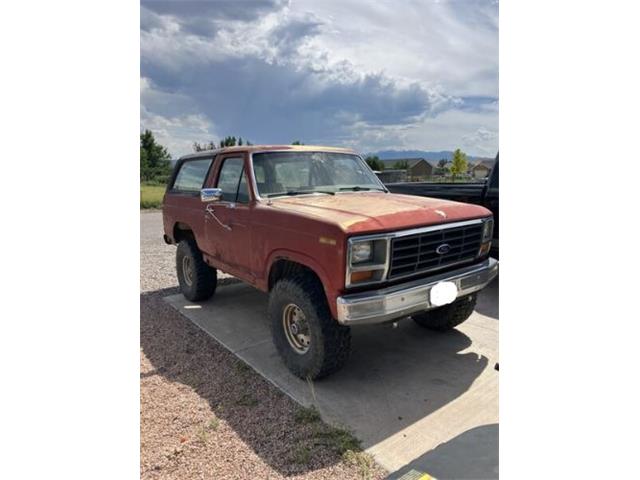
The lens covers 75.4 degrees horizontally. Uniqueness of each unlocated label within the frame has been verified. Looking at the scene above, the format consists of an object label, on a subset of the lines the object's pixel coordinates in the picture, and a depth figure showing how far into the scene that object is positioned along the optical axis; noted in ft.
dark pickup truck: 17.78
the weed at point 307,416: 8.97
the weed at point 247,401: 9.73
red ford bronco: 8.94
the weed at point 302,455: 7.77
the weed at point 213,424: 8.86
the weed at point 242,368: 11.23
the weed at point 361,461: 7.50
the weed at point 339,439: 8.08
